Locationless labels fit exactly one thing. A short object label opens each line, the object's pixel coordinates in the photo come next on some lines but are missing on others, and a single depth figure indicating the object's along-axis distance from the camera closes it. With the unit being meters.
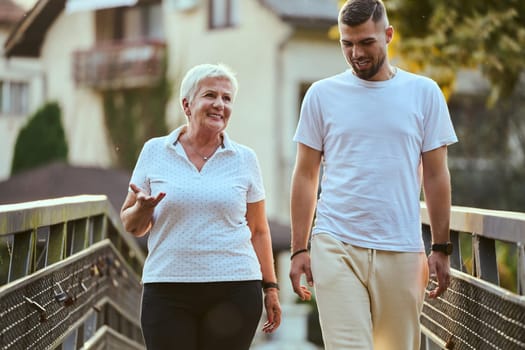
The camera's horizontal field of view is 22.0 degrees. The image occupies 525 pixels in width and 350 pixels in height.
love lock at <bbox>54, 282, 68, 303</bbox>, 5.88
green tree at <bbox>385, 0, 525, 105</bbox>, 14.18
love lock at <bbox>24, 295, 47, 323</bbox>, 5.19
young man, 4.83
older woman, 5.07
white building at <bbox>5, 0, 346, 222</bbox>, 29.08
